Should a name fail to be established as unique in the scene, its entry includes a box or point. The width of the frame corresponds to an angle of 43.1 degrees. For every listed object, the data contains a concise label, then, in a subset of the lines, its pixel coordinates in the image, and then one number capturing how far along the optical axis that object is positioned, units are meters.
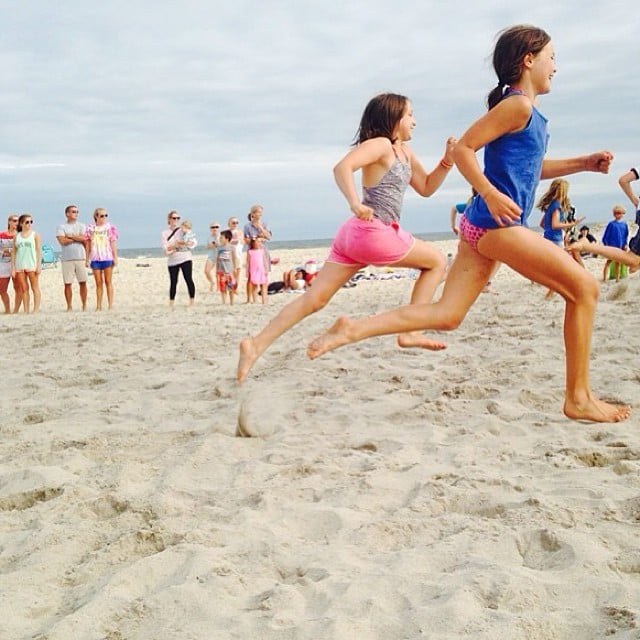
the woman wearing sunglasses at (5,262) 14.02
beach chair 28.72
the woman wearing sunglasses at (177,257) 13.90
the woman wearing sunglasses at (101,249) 13.66
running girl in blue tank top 3.78
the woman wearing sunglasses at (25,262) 13.88
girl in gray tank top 4.93
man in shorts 13.71
